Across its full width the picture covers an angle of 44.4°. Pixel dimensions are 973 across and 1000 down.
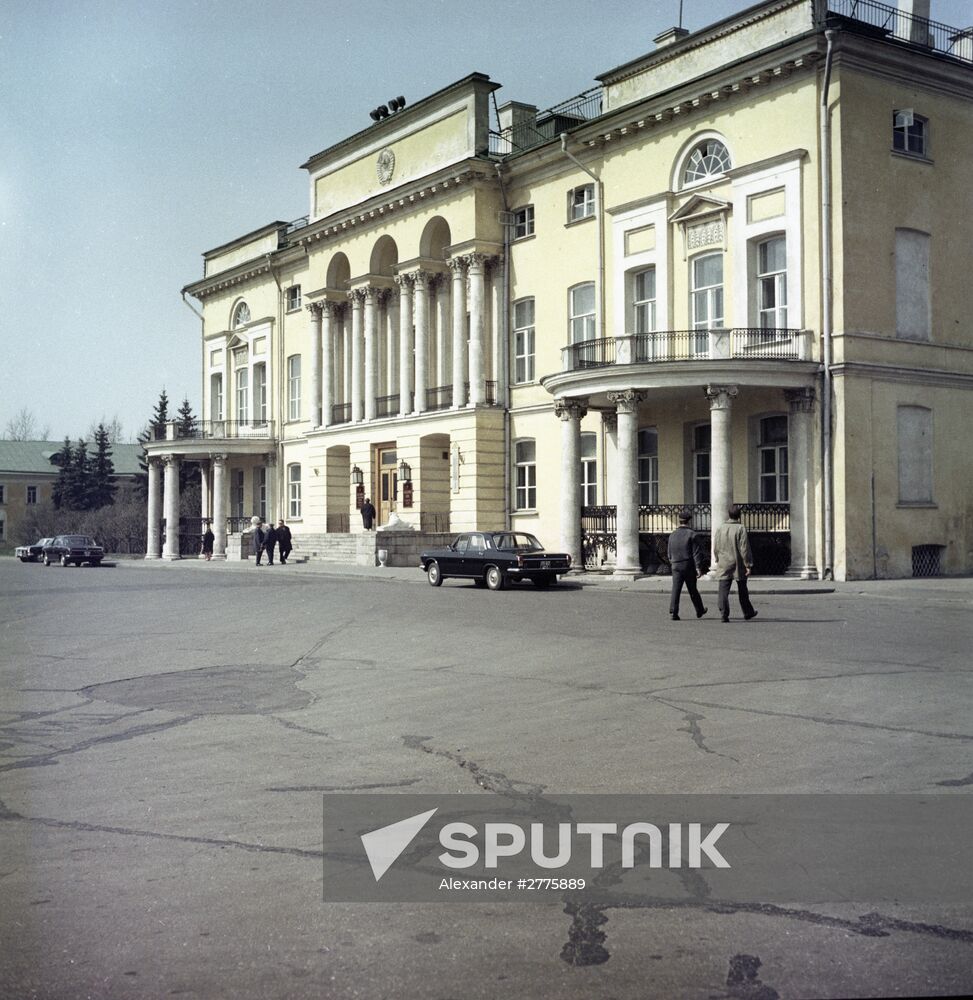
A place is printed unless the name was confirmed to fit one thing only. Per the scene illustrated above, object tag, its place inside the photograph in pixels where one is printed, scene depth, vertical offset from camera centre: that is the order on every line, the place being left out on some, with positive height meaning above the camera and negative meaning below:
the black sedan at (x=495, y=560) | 28.00 -0.96
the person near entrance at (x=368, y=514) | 44.25 +0.28
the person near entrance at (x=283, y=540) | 43.97 -0.67
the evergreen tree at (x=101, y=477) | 98.50 +3.98
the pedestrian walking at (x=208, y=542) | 53.81 -0.88
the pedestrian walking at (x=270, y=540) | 43.29 -0.64
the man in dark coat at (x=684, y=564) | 18.39 -0.69
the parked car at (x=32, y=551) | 56.43 -1.33
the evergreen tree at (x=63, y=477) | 98.50 +3.90
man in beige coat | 17.92 -0.58
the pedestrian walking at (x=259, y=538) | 43.53 -0.57
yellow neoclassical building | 29.14 +6.35
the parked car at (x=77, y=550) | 50.38 -1.12
